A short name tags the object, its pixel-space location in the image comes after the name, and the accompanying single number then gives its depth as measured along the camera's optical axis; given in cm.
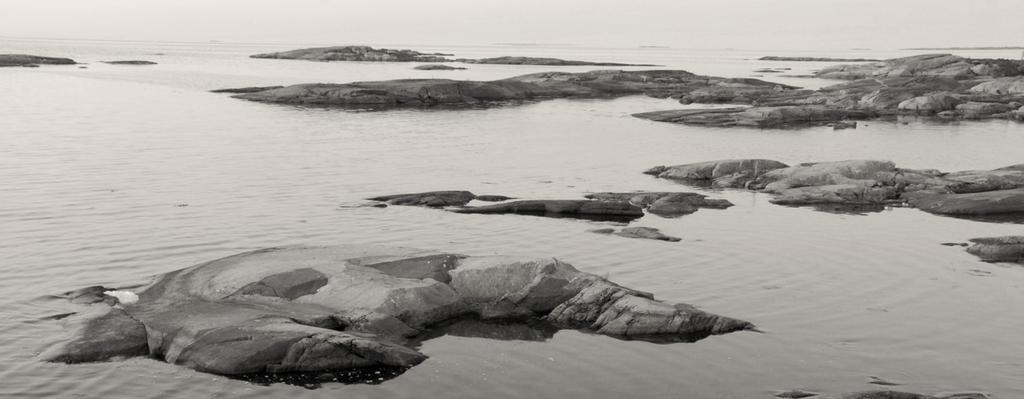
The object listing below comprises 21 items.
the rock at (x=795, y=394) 1671
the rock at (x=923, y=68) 10894
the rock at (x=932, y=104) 8140
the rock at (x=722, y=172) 4309
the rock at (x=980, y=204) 3619
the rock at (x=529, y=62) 17662
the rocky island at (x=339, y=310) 1805
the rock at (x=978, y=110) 7862
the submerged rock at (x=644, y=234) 3044
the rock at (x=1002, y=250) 2864
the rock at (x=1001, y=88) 9012
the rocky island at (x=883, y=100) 7169
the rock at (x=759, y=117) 6994
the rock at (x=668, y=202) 3584
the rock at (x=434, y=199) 3581
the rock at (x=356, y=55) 17525
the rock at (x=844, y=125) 7093
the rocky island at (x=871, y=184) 3669
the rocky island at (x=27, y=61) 13725
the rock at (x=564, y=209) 3456
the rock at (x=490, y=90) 8350
